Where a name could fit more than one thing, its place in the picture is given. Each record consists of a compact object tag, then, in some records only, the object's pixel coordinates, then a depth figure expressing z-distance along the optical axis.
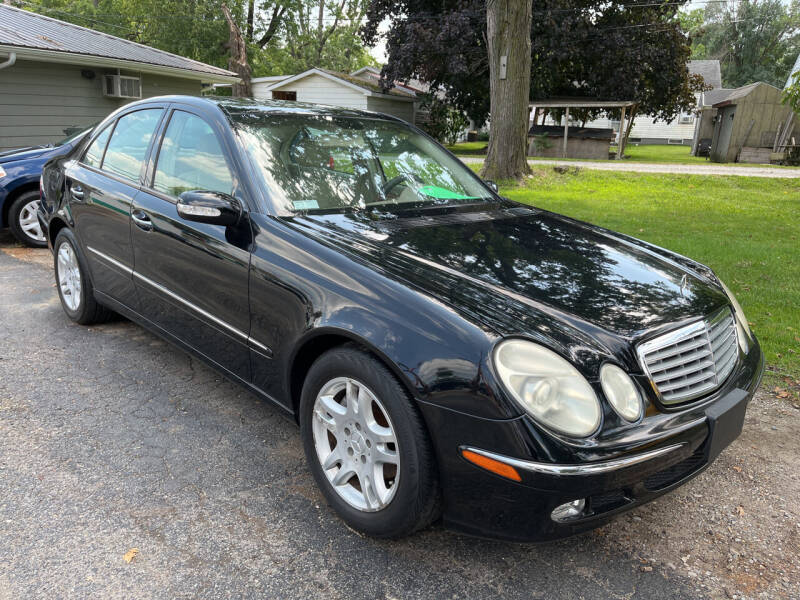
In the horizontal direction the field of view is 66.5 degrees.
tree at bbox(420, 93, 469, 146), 29.58
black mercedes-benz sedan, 1.92
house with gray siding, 10.35
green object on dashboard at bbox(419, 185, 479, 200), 3.47
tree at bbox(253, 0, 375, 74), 37.19
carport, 24.94
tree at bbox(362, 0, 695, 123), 23.41
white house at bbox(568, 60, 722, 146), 44.00
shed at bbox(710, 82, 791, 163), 24.75
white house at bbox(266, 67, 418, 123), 25.89
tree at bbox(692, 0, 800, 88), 49.28
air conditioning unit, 11.84
